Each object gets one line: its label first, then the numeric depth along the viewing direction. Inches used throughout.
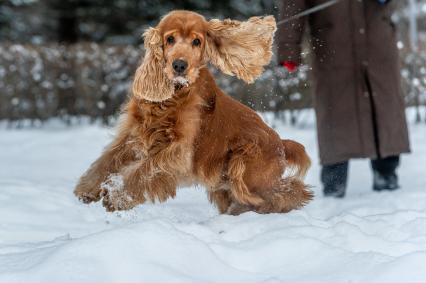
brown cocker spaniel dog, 252.2
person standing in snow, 385.7
